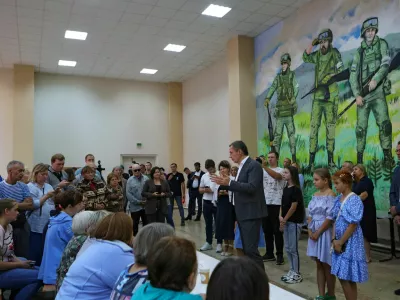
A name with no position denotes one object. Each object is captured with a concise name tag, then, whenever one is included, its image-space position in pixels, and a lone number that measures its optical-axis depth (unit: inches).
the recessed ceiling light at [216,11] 308.0
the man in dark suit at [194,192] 378.3
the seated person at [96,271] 76.0
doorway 530.0
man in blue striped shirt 159.3
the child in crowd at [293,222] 166.2
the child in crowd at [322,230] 134.0
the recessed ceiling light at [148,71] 486.6
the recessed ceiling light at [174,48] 400.9
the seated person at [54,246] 114.7
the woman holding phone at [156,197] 235.8
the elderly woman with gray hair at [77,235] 97.5
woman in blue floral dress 117.4
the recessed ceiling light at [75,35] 355.2
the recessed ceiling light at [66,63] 439.5
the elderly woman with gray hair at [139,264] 64.8
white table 82.9
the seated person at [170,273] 51.5
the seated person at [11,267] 120.0
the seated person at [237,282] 44.2
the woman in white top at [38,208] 155.3
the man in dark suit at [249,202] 148.6
